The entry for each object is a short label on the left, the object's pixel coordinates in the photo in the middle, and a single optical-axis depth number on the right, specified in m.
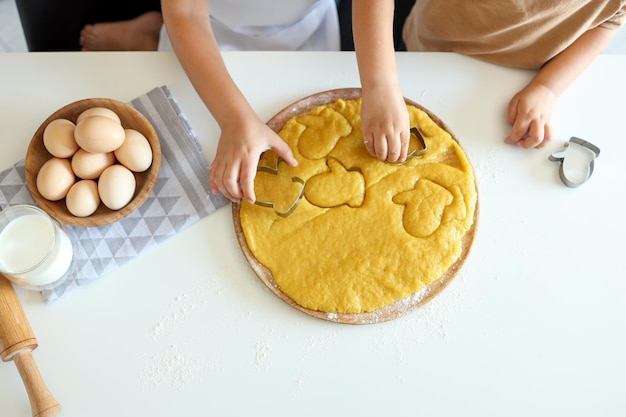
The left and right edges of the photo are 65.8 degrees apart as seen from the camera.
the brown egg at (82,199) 0.77
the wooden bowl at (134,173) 0.78
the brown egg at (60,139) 0.79
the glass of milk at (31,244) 0.76
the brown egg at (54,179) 0.77
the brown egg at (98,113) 0.80
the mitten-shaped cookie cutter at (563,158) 0.87
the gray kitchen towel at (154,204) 0.82
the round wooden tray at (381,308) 0.80
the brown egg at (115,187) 0.77
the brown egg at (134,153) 0.79
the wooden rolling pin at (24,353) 0.73
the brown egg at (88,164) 0.79
